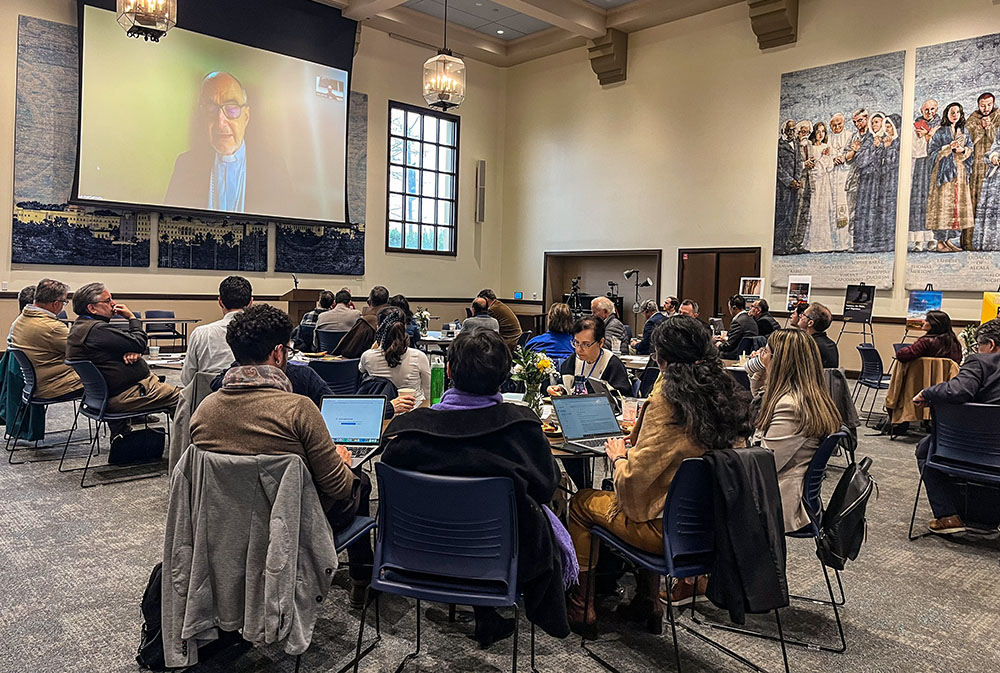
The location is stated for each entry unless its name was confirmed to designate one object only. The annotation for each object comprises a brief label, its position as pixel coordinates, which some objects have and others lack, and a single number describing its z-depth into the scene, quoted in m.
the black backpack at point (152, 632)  2.43
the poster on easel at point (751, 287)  11.80
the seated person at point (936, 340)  6.48
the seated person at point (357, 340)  5.83
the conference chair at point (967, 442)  3.85
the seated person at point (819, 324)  6.31
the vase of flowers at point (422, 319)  8.91
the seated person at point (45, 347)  5.38
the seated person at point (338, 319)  7.87
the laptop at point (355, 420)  2.99
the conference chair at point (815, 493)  2.91
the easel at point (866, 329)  10.82
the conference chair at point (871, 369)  7.64
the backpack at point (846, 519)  2.77
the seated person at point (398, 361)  4.48
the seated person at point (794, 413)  3.01
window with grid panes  14.45
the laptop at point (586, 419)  3.12
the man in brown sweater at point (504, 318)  8.64
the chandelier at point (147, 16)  5.61
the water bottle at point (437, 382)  3.95
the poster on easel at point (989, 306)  8.21
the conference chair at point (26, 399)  5.34
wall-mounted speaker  15.65
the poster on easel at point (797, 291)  11.42
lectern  12.12
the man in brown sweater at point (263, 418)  2.25
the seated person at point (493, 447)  2.22
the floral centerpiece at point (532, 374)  3.46
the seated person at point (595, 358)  4.53
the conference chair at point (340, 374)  5.23
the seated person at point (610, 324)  7.37
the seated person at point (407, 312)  7.03
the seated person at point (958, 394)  4.00
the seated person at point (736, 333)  8.10
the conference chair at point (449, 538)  2.20
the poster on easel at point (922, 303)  10.13
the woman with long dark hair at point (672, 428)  2.50
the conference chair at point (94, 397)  4.85
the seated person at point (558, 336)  5.68
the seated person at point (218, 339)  4.15
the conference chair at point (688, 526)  2.41
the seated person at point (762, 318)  8.65
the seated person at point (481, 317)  7.40
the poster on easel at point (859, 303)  10.62
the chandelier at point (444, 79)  7.79
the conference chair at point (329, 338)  7.82
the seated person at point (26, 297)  6.31
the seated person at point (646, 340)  8.46
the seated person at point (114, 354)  4.95
